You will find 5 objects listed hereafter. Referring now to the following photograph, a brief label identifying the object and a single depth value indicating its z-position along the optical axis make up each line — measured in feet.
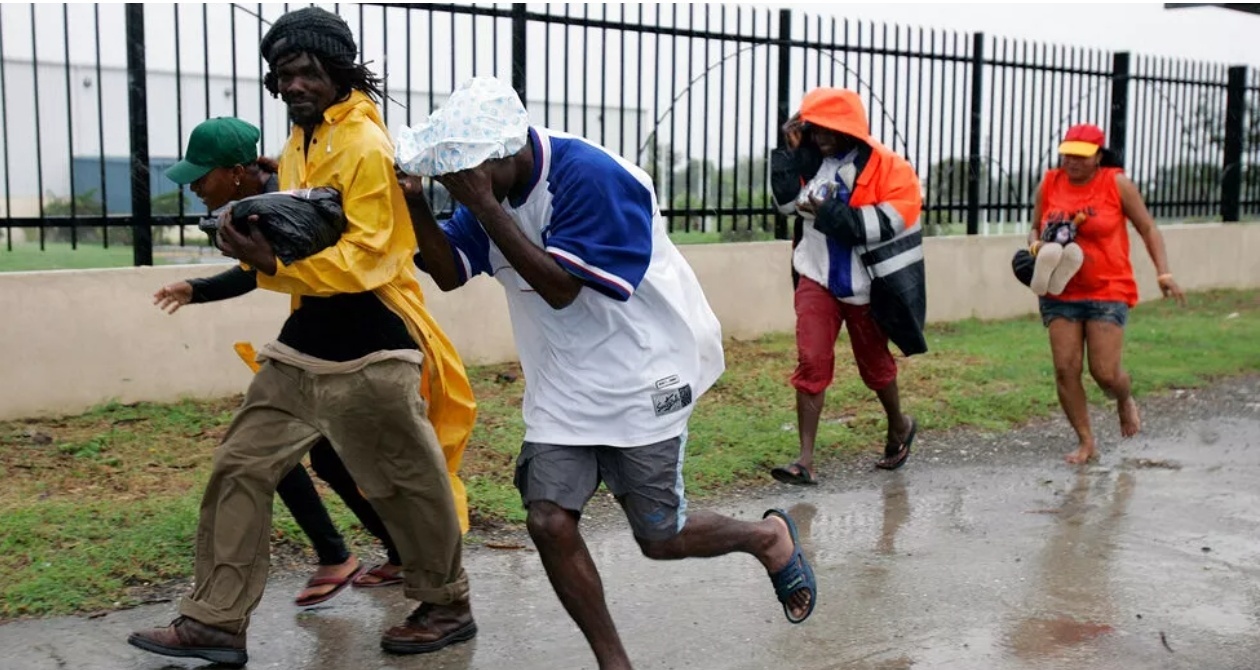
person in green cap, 13.39
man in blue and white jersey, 11.07
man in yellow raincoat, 12.52
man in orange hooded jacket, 20.48
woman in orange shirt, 22.49
